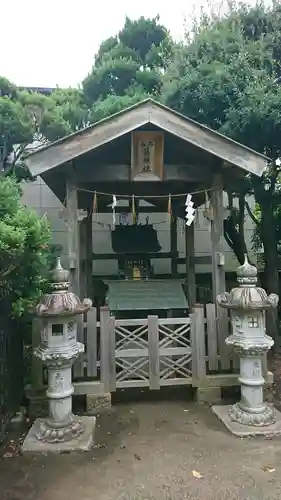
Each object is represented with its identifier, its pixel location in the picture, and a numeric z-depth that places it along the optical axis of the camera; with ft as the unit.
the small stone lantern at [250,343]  17.22
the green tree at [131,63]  34.65
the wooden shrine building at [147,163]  20.54
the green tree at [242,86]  26.09
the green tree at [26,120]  29.89
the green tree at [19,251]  12.88
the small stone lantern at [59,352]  16.01
